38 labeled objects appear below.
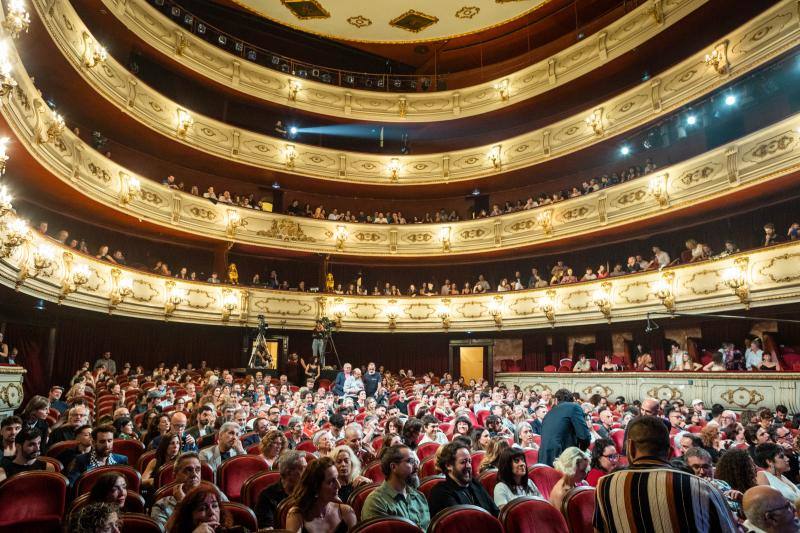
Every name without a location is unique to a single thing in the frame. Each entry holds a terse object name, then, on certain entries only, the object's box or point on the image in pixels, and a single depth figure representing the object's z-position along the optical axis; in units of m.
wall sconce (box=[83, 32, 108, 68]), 11.62
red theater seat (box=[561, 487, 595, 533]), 3.36
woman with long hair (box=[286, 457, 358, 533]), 2.91
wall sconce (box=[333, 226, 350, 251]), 19.16
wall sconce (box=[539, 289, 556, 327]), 16.30
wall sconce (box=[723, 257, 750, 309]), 11.64
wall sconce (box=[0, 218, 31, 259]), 7.75
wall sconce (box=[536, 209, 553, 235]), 17.11
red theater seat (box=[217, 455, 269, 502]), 4.66
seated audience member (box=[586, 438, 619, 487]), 4.34
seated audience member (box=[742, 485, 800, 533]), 2.34
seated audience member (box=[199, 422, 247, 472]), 5.07
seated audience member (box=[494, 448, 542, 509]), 3.65
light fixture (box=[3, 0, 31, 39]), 6.02
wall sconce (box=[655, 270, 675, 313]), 13.30
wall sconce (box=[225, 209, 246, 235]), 17.39
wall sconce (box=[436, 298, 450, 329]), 18.58
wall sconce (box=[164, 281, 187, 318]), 15.31
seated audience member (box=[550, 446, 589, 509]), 3.83
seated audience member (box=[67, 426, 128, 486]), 4.57
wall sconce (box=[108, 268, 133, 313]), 13.33
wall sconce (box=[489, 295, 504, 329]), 17.62
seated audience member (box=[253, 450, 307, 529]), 3.61
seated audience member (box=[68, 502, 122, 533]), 2.32
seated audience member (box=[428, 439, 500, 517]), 3.43
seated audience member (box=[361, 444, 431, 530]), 3.34
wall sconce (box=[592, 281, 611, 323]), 14.91
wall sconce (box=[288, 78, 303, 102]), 19.25
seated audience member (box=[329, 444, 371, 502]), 4.14
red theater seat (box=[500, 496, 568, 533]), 3.11
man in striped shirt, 2.03
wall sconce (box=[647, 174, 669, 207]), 14.16
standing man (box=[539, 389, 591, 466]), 4.97
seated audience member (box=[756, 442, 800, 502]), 3.63
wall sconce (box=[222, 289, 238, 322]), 16.66
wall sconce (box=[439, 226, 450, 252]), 19.16
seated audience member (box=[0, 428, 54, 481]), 4.35
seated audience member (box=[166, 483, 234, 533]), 2.71
